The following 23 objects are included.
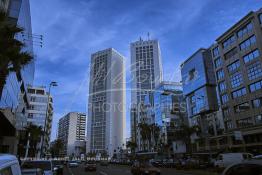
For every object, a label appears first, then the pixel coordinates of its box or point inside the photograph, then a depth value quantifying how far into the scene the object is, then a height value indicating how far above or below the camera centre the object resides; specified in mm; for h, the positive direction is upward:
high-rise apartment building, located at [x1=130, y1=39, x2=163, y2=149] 124359 +44402
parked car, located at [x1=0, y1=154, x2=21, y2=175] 2773 -341
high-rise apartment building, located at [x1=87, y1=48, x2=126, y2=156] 112441 +23827
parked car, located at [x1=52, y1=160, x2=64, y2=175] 19602 -2924
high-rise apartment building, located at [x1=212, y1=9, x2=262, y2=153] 37071 +11726
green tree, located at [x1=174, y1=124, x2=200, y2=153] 53362 +1851
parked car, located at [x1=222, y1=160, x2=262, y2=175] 3076 -478
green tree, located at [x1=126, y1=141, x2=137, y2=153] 82360 -1837
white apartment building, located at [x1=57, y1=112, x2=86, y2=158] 138904 +1535
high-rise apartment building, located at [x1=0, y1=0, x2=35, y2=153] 21259 +5945
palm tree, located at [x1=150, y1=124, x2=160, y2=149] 70588 +3209
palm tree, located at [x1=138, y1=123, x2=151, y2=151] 69029 +2942
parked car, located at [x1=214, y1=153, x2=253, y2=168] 25817 -2499
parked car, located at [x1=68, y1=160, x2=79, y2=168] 45594 -5323
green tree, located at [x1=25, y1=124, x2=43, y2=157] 44703 +2039
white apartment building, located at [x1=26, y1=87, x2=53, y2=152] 69652 +12037
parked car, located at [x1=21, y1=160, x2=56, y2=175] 11556 -1355
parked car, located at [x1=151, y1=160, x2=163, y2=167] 41303 -4846
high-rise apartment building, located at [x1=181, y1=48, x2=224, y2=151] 50275 +11200
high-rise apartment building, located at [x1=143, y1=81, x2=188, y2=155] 79015 +12942
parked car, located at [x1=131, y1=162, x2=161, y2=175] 17965 -2688
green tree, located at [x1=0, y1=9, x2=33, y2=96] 11352 +5191
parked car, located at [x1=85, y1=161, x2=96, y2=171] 30408 -3904
